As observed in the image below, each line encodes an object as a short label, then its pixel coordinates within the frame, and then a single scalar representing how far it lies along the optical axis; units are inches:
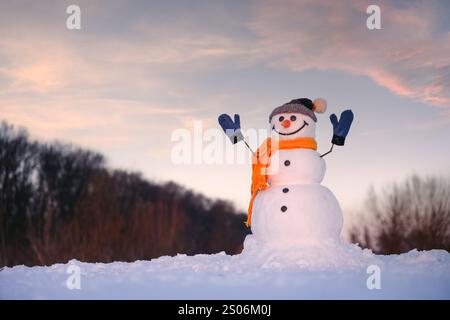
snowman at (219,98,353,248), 200.4
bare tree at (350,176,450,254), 379.2
